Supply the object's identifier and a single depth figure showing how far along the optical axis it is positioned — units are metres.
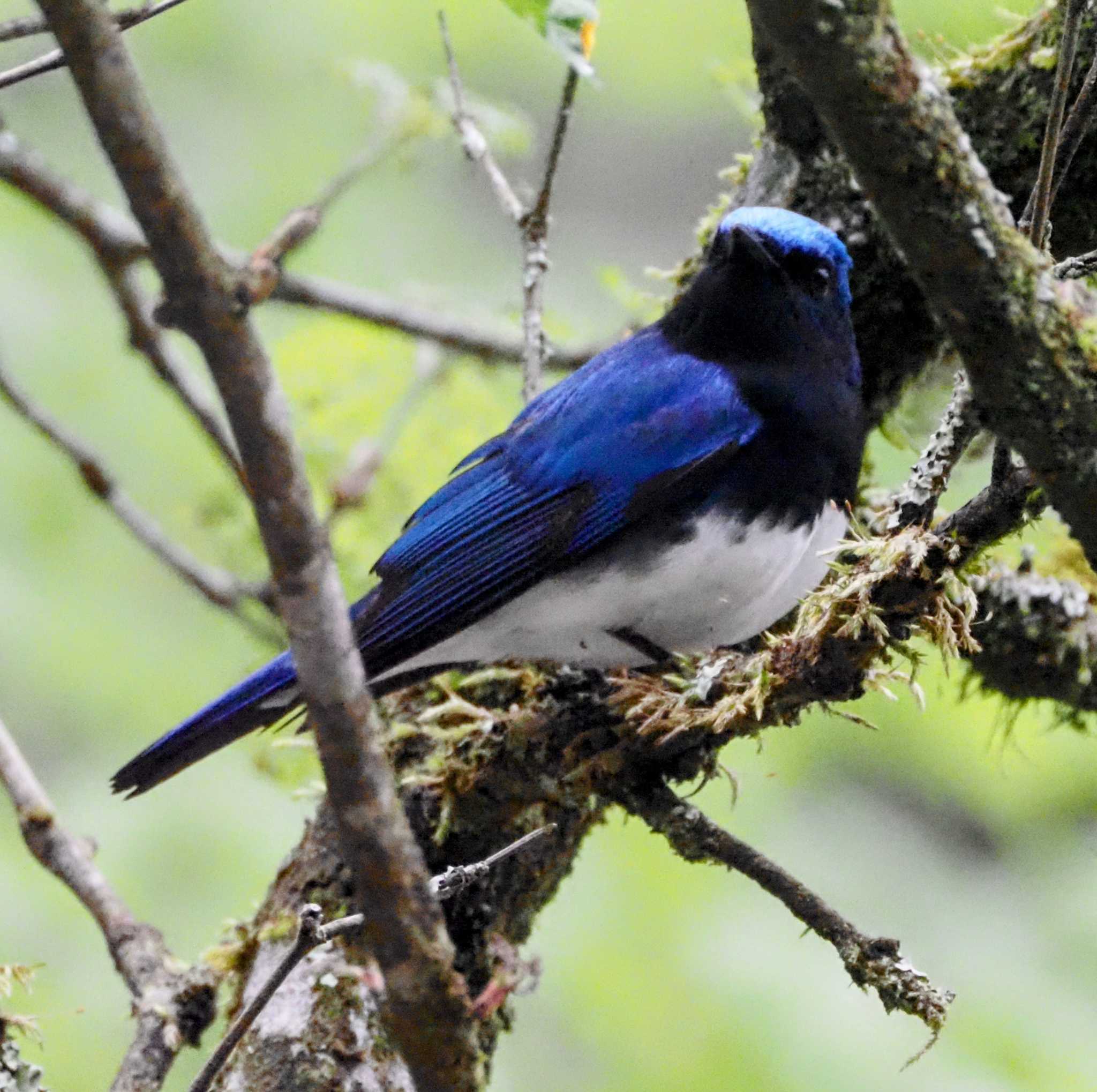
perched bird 5.62
